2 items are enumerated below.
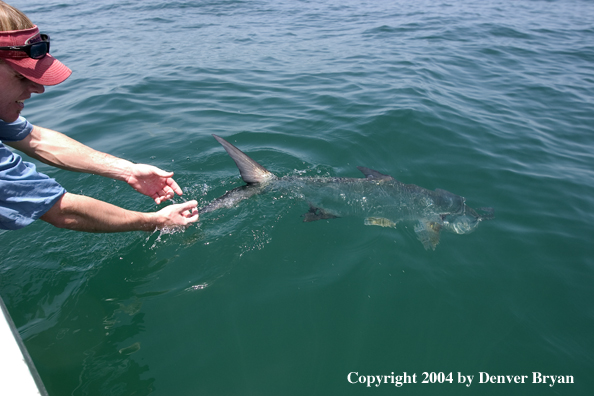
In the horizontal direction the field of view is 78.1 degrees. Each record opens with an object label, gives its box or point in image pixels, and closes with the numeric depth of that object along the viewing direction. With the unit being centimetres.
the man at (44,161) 230
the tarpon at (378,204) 488
